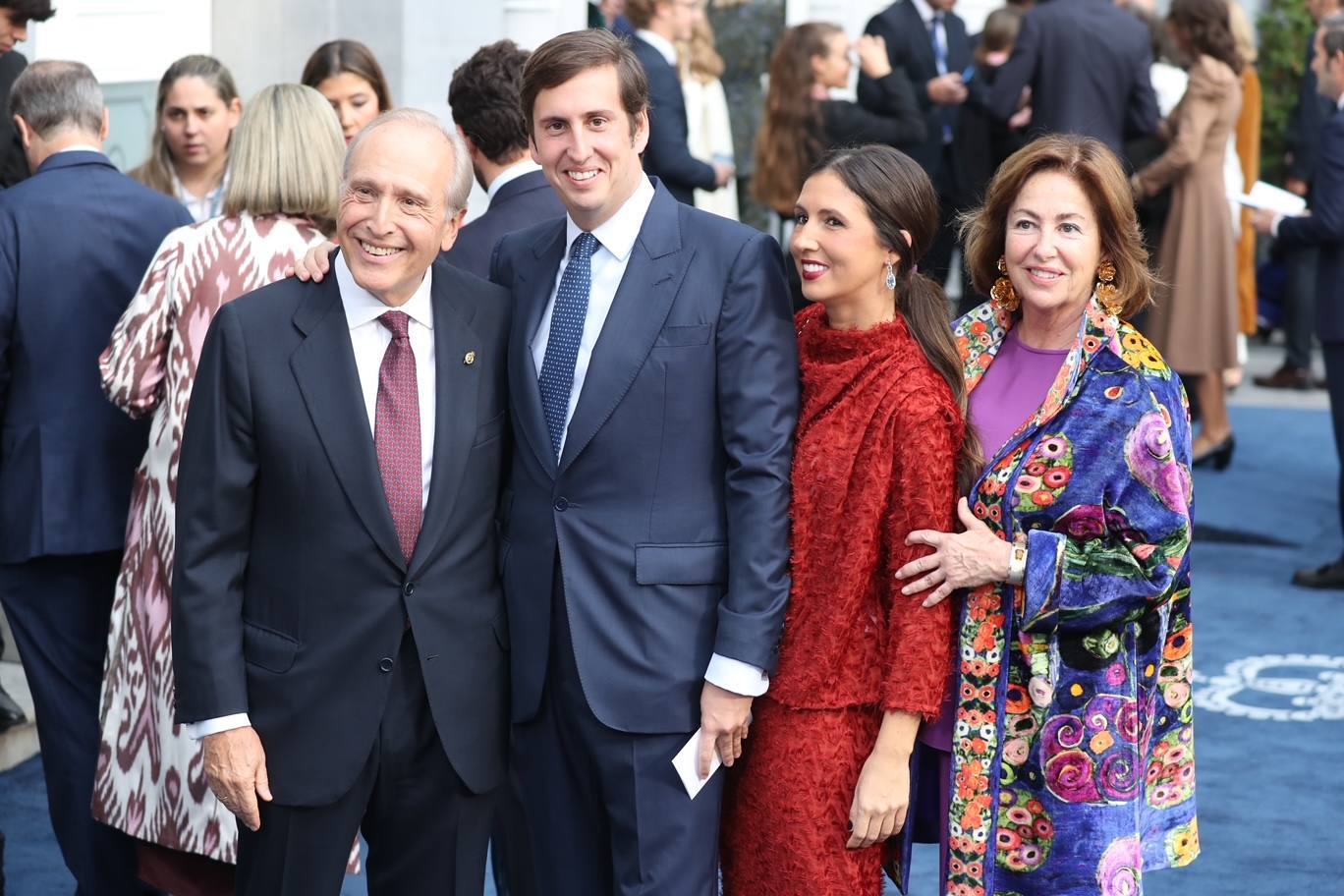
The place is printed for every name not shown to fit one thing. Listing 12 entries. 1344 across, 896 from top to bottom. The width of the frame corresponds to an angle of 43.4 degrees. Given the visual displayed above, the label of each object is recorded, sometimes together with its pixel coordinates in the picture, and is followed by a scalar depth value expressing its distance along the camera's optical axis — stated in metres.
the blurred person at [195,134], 4.75
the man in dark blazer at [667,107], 6.83
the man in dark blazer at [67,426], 3.83
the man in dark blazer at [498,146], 3.89
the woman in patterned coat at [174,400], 3.59
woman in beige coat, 8.19
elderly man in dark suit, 2.69
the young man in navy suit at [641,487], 2.71
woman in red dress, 2.69
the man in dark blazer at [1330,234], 6.66
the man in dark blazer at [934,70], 8.70
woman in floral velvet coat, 2.72
